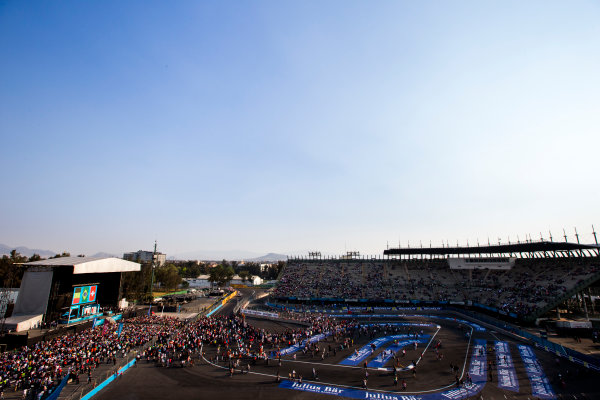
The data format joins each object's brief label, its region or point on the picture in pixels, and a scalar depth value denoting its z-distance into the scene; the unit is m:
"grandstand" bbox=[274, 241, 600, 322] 48.94
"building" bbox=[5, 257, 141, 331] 40.91
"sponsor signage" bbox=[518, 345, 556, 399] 22.14
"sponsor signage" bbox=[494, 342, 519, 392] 23.68
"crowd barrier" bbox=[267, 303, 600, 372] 27.50
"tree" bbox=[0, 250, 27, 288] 70.88
